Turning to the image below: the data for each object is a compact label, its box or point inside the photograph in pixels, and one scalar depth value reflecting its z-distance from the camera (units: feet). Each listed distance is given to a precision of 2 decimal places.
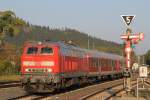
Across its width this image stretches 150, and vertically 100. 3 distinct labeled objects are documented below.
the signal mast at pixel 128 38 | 78.54
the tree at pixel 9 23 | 216.33
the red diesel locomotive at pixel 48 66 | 89.10
